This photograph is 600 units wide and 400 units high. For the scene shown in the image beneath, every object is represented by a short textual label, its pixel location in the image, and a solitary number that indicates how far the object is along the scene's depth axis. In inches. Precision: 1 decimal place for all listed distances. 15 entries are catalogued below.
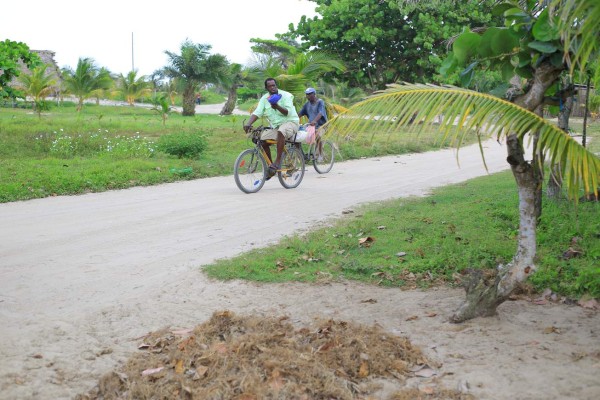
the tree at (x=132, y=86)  1940.9
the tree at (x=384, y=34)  1123.9
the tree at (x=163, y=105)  986.7
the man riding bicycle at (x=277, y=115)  460.8
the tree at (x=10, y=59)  546.3
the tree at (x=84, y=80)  1494.8
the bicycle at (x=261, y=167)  454.0
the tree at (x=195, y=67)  1465.3
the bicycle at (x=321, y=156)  556.1
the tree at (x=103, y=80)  1546.0
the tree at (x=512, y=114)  166.9
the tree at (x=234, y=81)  1463.7
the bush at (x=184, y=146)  616.5
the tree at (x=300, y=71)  739.4
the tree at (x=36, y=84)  1198.9
